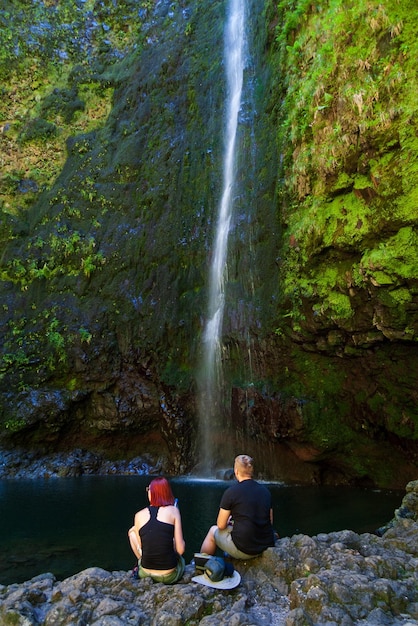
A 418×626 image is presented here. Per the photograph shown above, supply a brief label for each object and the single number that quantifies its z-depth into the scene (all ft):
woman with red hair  13.28
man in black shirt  14.17
